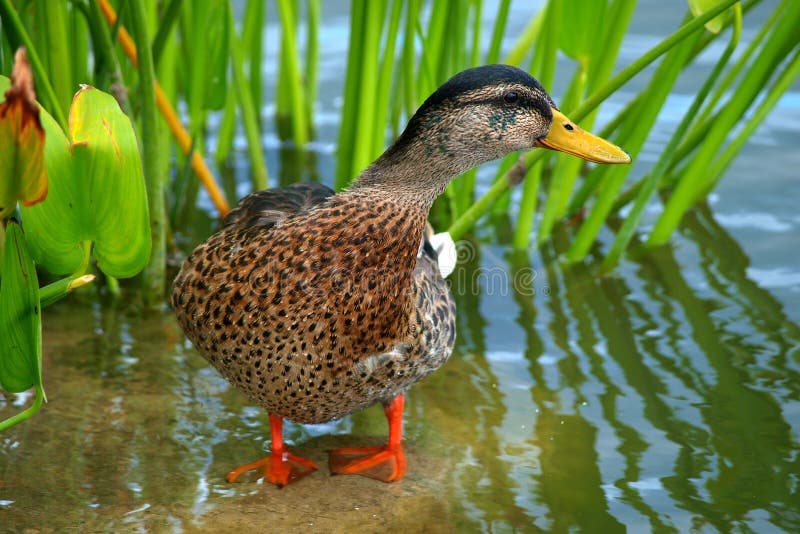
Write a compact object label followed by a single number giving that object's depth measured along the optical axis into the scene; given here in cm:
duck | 545
